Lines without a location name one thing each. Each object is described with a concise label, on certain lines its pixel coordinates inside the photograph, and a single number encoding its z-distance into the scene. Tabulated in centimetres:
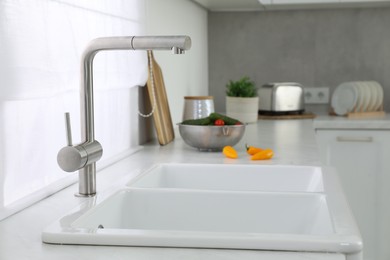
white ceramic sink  97
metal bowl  206
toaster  338
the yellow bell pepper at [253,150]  197
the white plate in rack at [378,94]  347
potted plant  306
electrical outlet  373
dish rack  336
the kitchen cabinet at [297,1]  330
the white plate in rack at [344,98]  338
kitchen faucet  119
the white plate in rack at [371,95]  343
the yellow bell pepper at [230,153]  194
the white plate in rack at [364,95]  336
